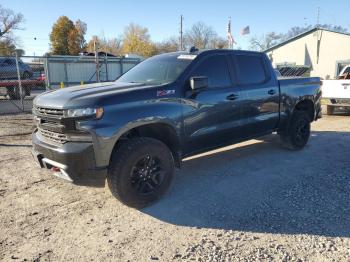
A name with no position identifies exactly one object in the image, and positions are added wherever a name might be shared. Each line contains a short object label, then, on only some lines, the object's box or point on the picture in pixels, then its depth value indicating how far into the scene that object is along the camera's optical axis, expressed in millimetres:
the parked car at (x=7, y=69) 20177
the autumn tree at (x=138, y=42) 67375
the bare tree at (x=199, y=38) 73625
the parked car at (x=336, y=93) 10828
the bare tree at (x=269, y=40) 62509
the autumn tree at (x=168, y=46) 71625
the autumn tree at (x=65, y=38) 63781
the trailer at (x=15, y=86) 17047
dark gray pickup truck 3773
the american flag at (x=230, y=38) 25859
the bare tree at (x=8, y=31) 59625
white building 25547
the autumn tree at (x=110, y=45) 69275
